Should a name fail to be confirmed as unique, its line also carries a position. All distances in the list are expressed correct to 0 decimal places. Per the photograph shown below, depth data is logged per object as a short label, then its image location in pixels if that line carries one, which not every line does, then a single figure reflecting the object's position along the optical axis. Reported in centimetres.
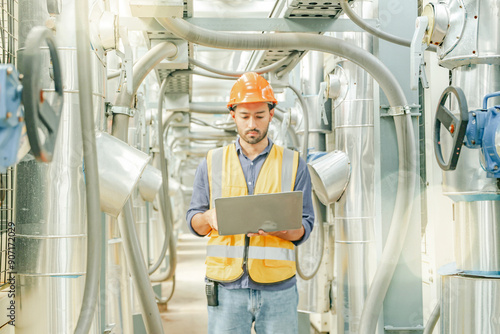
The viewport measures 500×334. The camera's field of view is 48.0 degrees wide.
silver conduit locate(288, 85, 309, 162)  395
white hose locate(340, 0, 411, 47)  266
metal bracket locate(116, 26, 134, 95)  219
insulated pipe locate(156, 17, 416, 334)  283
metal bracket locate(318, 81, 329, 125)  365
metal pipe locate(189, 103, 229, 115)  571
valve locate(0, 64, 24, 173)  105
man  237
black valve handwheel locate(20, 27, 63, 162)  110
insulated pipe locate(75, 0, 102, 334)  141
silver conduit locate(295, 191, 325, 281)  427
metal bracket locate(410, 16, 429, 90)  204
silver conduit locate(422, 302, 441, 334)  250
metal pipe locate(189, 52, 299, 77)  378
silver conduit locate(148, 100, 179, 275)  403
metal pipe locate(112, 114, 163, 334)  262
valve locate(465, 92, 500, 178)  181
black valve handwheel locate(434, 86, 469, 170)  188
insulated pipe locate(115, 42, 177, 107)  265
